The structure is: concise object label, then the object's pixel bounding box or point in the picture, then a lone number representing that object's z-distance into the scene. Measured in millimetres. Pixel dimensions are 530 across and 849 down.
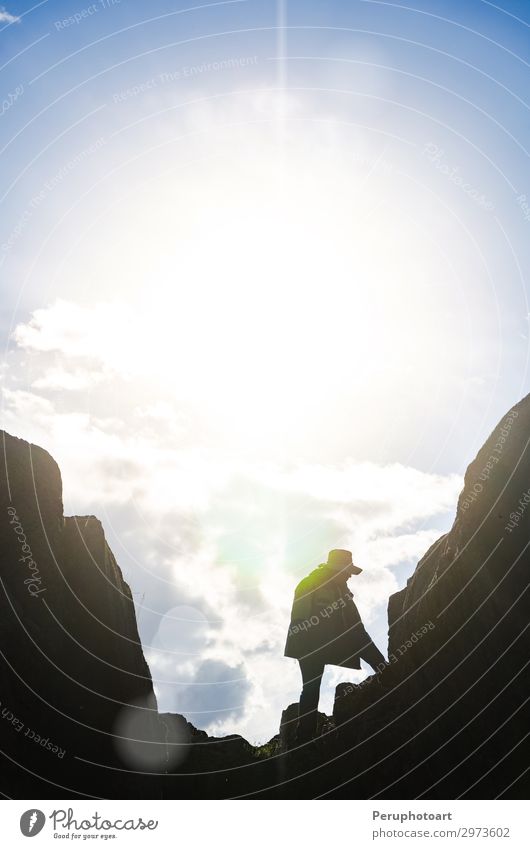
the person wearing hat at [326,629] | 18188
